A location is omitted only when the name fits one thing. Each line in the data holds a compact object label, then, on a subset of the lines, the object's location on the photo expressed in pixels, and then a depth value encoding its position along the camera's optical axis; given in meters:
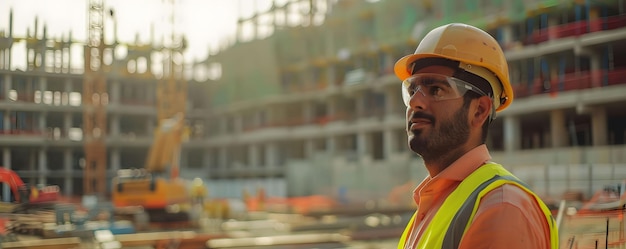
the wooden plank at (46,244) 7.66
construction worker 2.09
